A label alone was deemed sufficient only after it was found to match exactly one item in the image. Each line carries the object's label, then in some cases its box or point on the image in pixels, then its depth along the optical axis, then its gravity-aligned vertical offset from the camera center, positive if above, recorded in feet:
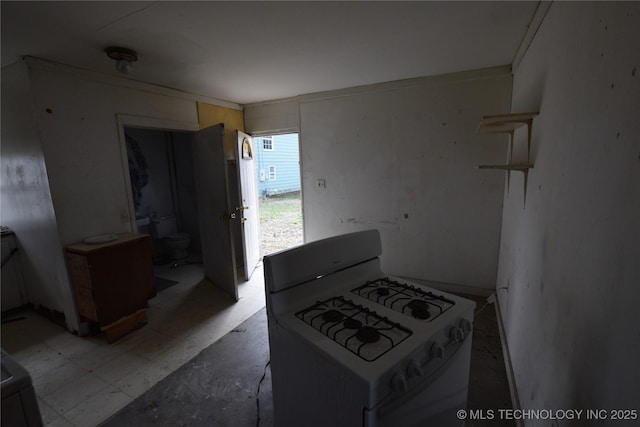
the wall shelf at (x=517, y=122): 5.47 +0.87
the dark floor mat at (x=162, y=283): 11.38 -4.32
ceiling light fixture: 6.64 +2.92
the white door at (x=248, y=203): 11.20 -1.21
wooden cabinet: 7.57 -2.80
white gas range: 3.02 -2.00
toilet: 14.05 -2.92
